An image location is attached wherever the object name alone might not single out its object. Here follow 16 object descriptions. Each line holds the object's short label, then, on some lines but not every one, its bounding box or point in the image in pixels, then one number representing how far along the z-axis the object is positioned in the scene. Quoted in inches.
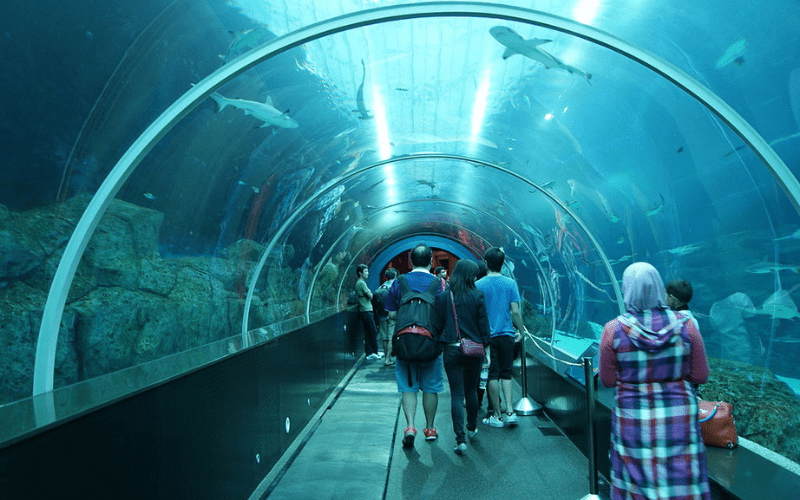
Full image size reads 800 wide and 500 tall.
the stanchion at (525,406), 311.9
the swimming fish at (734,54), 184.5
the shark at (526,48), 229.1
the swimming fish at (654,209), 285.2
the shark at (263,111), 221.5
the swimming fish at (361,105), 262.5
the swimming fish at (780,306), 214.8
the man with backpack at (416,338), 226.5
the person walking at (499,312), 263.0
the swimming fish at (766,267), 214.7
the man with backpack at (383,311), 514.9
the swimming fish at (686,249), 270.2
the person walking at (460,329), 232.7
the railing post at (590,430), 165.9
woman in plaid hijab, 113.8
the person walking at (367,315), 526.6
